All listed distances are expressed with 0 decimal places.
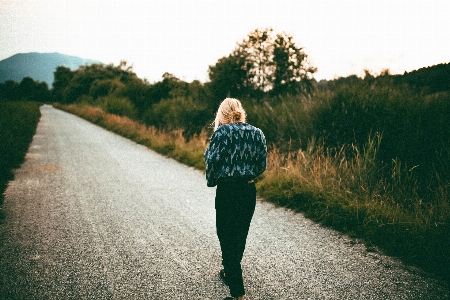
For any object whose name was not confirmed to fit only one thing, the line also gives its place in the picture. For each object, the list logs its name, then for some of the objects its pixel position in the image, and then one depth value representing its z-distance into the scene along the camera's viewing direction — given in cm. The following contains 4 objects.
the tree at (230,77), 1361
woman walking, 240
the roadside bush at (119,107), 2202
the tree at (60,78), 7694
